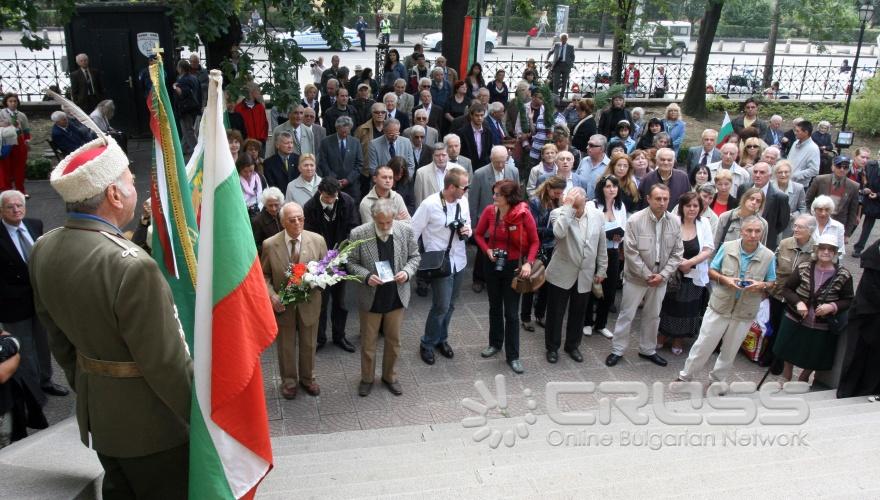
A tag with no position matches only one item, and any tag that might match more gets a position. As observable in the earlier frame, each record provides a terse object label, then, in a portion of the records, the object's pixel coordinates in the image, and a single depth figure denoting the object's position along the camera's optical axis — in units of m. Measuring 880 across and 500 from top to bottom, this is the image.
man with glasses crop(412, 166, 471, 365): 7.03
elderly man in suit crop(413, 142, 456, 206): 8.66
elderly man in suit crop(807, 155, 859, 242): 9.75
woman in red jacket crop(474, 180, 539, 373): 6.87
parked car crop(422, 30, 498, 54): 37.19
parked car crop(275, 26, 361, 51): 33.44
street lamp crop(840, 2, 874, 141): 16.03
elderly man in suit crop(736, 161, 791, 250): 8.29
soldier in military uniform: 2.62
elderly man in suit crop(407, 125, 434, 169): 9.90
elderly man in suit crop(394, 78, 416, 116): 12.70
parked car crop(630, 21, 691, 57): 36.85
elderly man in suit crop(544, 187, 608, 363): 7.03
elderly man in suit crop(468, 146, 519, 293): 8.53
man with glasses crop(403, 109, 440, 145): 10.27
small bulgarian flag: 11.59
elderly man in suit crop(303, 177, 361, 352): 7.24
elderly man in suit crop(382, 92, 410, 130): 11.19
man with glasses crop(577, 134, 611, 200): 8.95
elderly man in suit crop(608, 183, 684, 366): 7.18
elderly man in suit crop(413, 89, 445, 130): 12.31
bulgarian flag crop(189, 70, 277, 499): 2.73
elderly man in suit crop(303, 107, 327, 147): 9.91
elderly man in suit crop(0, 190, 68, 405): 5.87
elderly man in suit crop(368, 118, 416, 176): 9.49
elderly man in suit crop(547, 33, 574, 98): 18.95
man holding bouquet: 6.15
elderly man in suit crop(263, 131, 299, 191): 8.78
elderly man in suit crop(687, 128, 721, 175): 9.85
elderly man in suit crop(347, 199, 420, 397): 6.36
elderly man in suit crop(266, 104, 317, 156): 9.81
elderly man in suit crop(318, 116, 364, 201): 9.24
